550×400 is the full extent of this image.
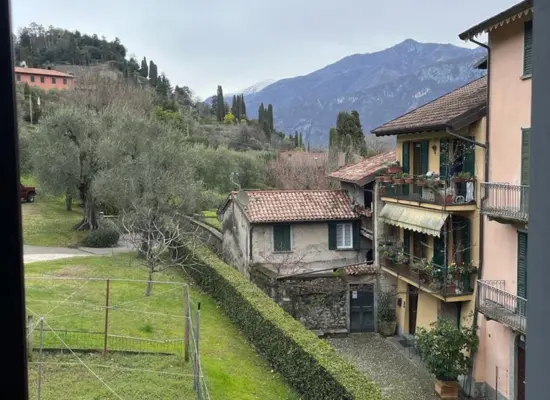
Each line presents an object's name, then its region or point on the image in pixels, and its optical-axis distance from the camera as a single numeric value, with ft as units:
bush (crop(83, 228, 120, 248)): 80.89
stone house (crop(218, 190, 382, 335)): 61.41
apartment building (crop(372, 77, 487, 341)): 48.57
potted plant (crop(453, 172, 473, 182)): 47.81
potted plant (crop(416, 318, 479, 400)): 44.39
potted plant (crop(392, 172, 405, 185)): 58.13
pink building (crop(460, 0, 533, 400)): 40.09
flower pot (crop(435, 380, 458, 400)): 44.75
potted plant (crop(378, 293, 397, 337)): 61.21
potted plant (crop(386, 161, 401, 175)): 61.82
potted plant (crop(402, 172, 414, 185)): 56.85
